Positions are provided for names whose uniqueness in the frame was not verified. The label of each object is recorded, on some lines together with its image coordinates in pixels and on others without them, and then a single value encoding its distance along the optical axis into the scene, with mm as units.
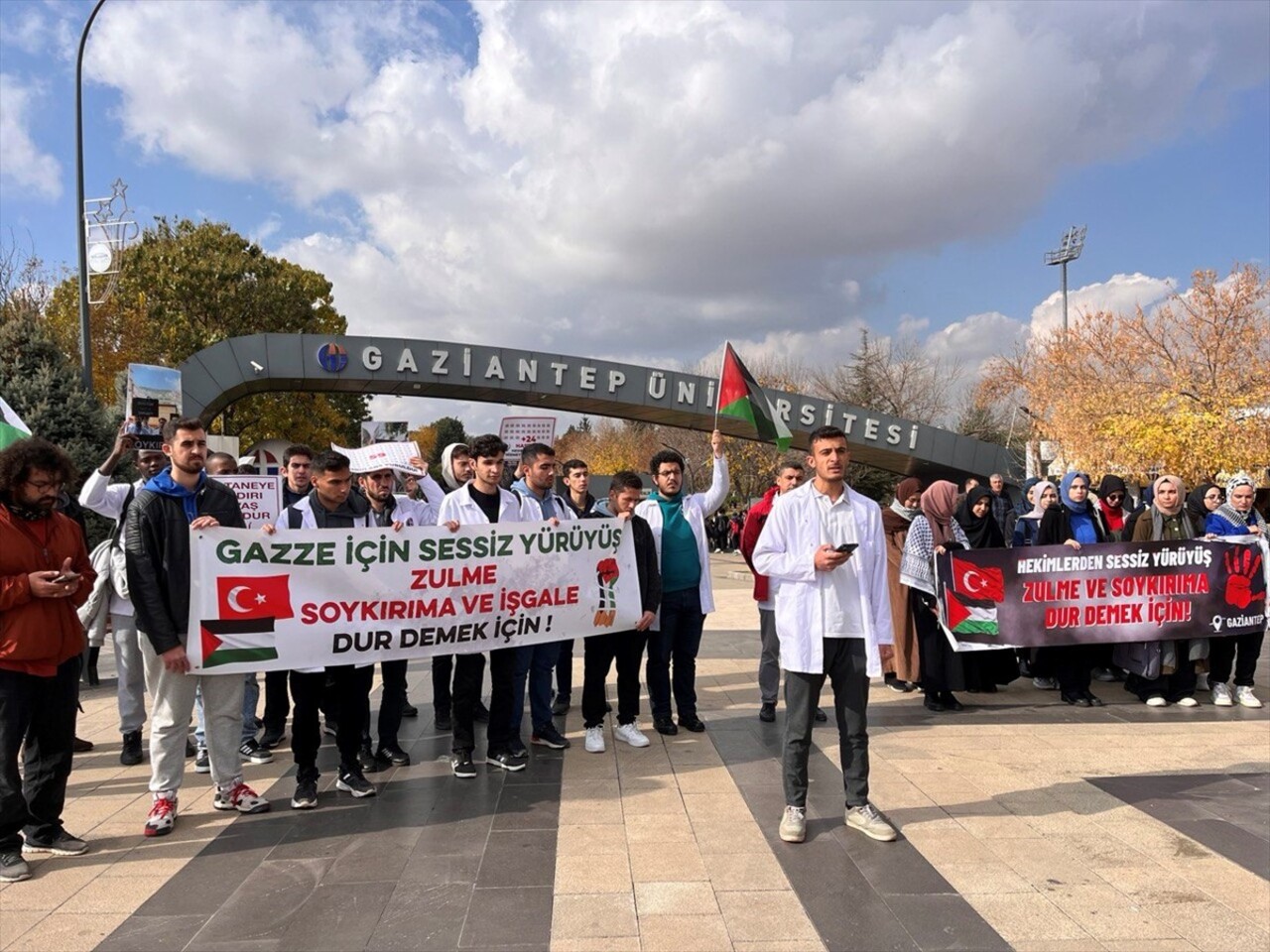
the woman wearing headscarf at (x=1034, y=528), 7957
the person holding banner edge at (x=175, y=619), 4383
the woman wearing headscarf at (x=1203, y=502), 7855
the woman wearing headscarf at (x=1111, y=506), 8172
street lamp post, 12711
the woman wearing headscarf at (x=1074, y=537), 7305
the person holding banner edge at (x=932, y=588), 7082
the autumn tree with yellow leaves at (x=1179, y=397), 18719
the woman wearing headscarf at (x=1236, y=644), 7344
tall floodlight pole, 60938
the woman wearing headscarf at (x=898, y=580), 7391
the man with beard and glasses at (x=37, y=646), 3943
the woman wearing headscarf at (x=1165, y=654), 7309
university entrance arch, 20828
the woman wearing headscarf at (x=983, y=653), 7547
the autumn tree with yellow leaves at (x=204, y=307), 26031
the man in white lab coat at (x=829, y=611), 4316
